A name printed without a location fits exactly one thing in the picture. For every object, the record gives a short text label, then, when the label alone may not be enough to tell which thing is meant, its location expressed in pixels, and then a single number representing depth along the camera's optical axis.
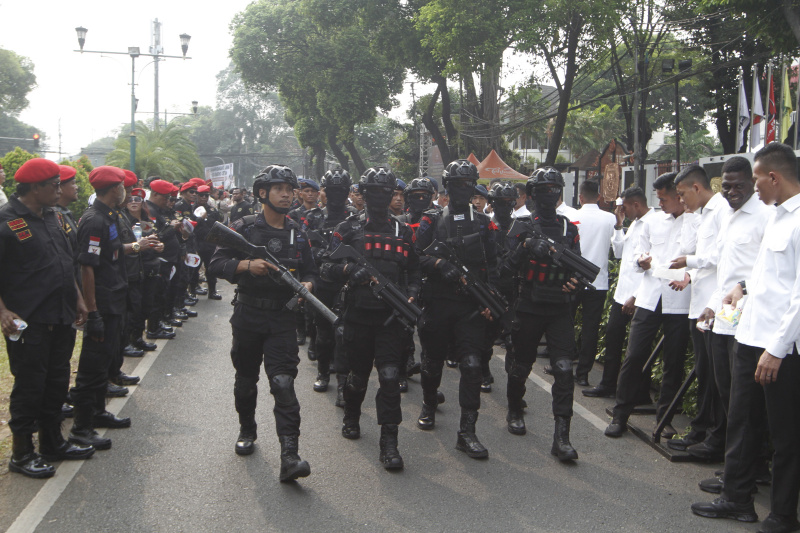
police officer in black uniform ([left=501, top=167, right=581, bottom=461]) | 5.66
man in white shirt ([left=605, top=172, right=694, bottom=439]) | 6.12
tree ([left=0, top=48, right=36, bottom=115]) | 53.66
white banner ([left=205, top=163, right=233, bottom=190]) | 36.88
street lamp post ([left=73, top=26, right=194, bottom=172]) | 24.56
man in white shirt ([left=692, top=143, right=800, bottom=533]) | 4.00
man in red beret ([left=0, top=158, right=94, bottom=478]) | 4.92
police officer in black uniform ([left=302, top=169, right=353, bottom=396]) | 7.48
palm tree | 31.08
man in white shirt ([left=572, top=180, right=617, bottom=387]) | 7.93
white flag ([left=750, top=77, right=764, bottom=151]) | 16.81
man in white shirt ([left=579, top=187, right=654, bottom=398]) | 6.92
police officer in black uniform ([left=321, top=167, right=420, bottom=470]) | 5.40
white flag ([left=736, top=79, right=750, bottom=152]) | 18.97
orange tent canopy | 22.59
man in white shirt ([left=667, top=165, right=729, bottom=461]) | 5.43
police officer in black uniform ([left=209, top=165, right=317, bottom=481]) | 5.06
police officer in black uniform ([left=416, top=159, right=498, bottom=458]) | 5.66
